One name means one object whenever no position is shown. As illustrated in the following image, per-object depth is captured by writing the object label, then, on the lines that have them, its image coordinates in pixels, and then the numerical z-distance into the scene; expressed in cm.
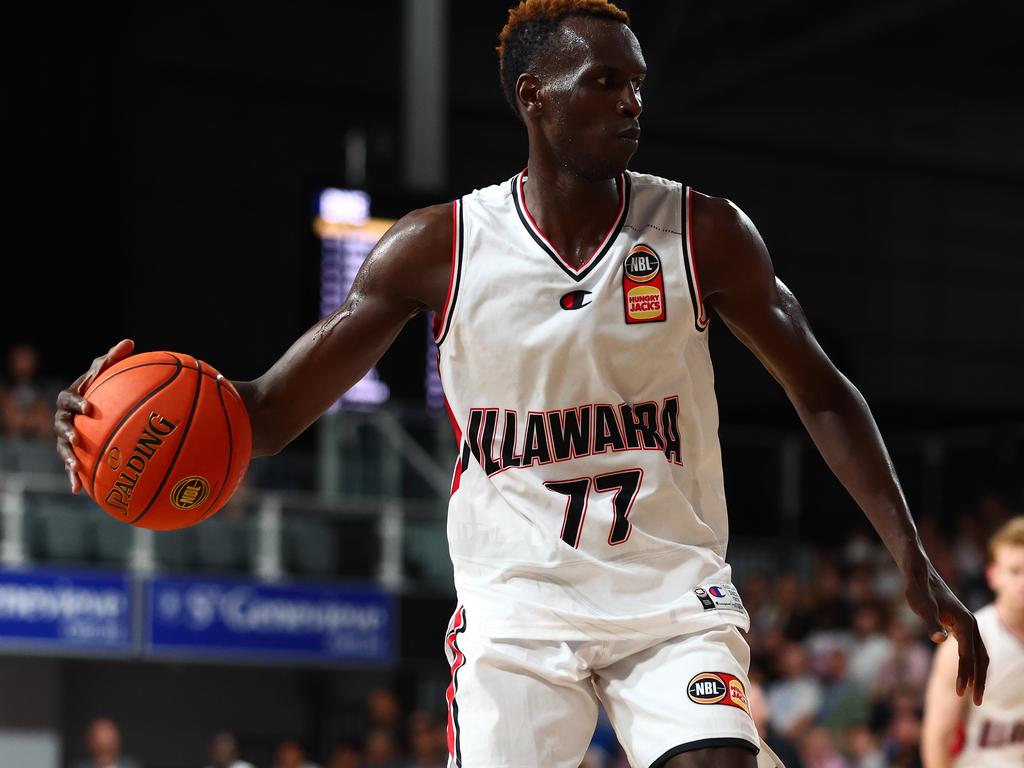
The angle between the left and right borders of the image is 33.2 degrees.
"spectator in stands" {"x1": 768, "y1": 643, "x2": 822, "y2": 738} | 1138
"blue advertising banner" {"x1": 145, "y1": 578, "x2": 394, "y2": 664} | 1281
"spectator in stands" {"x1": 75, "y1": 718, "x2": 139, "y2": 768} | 1205
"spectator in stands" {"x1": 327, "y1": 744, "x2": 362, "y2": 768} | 1330
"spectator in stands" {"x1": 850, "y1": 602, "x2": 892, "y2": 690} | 1165
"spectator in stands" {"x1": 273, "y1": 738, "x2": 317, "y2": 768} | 1267
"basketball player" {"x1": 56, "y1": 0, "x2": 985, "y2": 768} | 323
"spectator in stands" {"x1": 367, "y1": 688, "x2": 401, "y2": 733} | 1358
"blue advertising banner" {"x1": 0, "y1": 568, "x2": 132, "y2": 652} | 1225
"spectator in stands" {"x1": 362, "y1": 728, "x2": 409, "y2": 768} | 1281
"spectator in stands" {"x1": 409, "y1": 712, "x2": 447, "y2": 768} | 1226
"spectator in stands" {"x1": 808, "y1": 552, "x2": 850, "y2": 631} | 1280
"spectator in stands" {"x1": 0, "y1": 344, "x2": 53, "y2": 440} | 1299
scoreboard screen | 1103
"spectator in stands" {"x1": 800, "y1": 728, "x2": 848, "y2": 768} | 1031
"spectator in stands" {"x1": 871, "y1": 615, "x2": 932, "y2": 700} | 1105
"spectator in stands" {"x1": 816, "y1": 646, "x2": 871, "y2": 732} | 1115
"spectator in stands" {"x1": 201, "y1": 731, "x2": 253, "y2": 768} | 1198
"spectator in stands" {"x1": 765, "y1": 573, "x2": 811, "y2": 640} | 1288
